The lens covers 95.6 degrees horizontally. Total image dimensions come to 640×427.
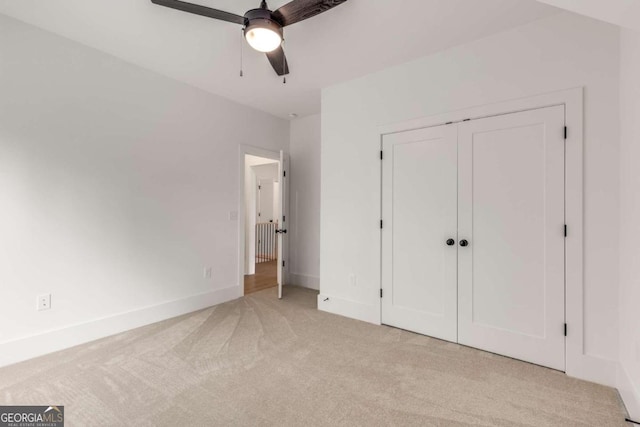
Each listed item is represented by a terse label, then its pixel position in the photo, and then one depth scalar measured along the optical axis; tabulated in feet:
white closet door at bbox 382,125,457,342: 9.14
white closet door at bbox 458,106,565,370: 7.49
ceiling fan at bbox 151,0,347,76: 5.75
